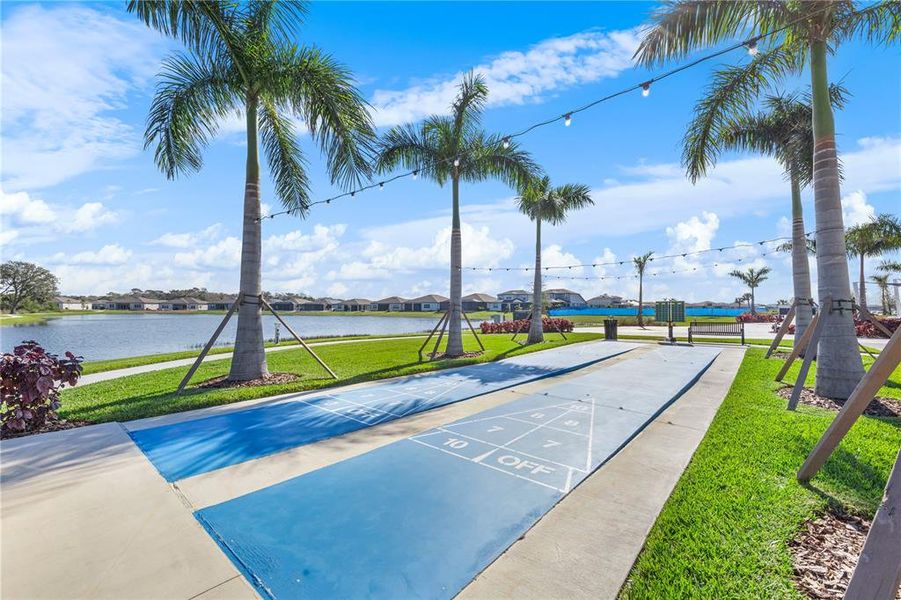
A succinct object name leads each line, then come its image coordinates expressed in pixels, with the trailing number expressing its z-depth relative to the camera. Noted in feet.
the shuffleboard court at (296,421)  15.35
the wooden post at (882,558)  6.28
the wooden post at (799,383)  21.44
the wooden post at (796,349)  26.91
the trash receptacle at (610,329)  63.41
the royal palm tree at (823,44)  22.49
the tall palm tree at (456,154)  43.21
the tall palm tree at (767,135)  30.30
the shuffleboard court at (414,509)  8.67
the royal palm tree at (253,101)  27.32
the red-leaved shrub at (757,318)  116.98
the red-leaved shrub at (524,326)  75.61
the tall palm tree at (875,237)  80.43
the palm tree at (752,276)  160.76
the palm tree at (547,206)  59.06
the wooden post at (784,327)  36.65
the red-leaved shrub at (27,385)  17.03
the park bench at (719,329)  67.77
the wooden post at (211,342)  26.34
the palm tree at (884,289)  131.93
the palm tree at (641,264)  122.16
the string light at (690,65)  21.85
